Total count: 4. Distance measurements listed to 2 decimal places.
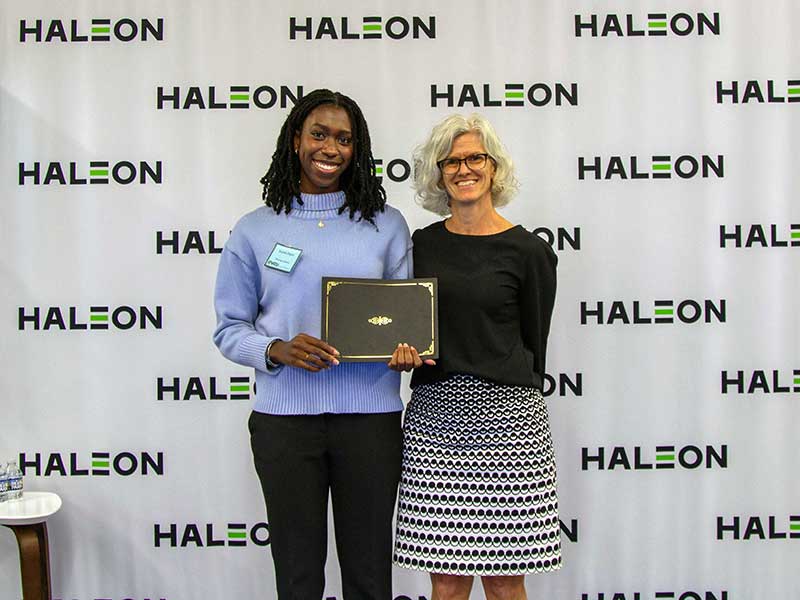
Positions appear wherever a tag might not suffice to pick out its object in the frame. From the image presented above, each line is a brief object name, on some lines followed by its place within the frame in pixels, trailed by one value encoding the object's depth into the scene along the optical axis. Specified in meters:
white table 2.81
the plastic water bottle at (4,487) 2.90
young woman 1.97
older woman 2.11
